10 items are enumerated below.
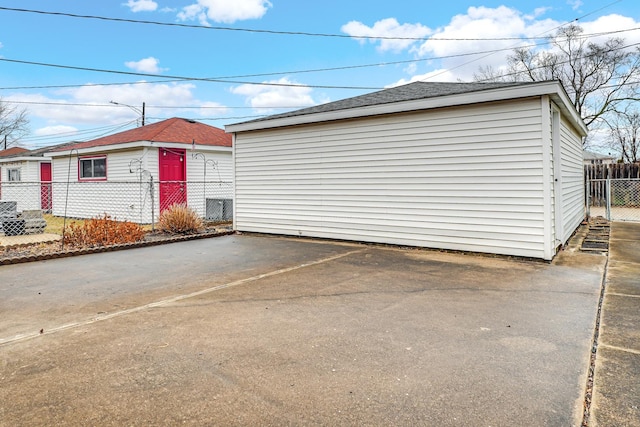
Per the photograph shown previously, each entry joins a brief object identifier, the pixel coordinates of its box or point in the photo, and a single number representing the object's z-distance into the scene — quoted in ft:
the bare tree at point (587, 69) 69.51
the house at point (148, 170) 41.24
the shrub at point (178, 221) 30.53
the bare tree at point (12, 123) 108.68
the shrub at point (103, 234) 24.88
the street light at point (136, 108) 66.72
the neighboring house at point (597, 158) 106.25
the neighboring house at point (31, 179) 58.18
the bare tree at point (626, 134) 75.63
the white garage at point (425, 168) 20.10
